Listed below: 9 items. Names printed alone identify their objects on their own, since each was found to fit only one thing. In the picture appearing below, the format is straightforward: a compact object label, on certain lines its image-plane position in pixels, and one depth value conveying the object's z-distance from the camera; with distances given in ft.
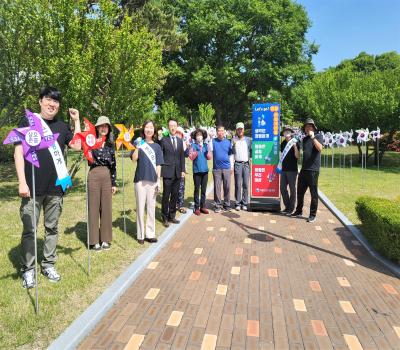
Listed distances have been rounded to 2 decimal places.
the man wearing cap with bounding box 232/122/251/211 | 28.50
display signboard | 27.96
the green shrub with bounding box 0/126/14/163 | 57.88
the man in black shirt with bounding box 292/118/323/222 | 24.82
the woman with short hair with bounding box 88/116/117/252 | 18.40
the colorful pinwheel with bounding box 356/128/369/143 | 50.08
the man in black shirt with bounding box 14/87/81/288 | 13.41
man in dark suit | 23.11
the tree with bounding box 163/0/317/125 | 101.24
